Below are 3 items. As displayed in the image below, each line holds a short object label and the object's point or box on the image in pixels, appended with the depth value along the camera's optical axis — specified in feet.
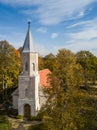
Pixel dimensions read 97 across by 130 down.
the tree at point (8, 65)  69.53
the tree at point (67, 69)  60.56
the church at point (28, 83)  58.66
